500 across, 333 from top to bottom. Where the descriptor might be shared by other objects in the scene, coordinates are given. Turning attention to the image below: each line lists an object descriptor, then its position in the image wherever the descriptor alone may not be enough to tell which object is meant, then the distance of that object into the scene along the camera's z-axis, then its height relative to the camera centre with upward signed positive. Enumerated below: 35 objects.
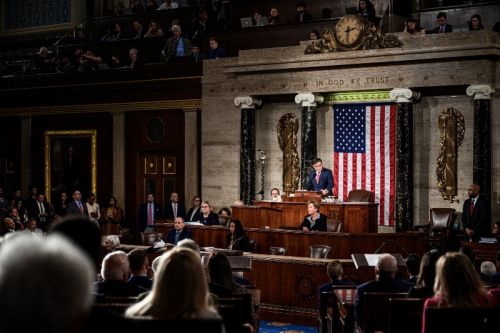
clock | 16.88 +3.08
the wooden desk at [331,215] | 15.01 -0.68
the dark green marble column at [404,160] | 16.64 +0.38
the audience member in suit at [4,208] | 17.95 -0.68
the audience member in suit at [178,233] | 14.34 -0.99
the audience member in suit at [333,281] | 8.95 -1.13
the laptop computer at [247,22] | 19.25 +3.67
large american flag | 17.20 +0.57
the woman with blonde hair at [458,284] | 5.03 -0.66
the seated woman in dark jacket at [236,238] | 13.64 -1.01
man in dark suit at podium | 16.39 -0.01
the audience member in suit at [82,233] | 3.51 -0.24
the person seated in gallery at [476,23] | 15.94 +3.03
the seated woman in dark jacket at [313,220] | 14.16 -0.72
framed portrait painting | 21.88 +0.41
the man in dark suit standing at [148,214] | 19.06 -0.85
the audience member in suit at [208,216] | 15.65 -0.73
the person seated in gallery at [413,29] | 16.50 +3.04
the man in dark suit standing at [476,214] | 14.85 -0.65
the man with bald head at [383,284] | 7.31 -0.94
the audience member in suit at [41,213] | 18.70 -0.83
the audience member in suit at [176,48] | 19.89 +3.18
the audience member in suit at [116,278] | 5.69 -0.71
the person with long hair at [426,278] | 6.38 -0.78
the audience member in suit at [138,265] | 6.95 -0.75
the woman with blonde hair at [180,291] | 3.69 -0.52
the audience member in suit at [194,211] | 17.22 -0.71
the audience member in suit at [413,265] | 7.87 -0.83
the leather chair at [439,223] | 15.18 -0.86
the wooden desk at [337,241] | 13.45 -1.05
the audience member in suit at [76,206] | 18.22 -0.65
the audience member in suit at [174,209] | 18.44 -0.71
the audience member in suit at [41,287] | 1.91 -0.26
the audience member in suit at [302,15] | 18.56 +3.70
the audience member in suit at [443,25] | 16.54 +3.10
